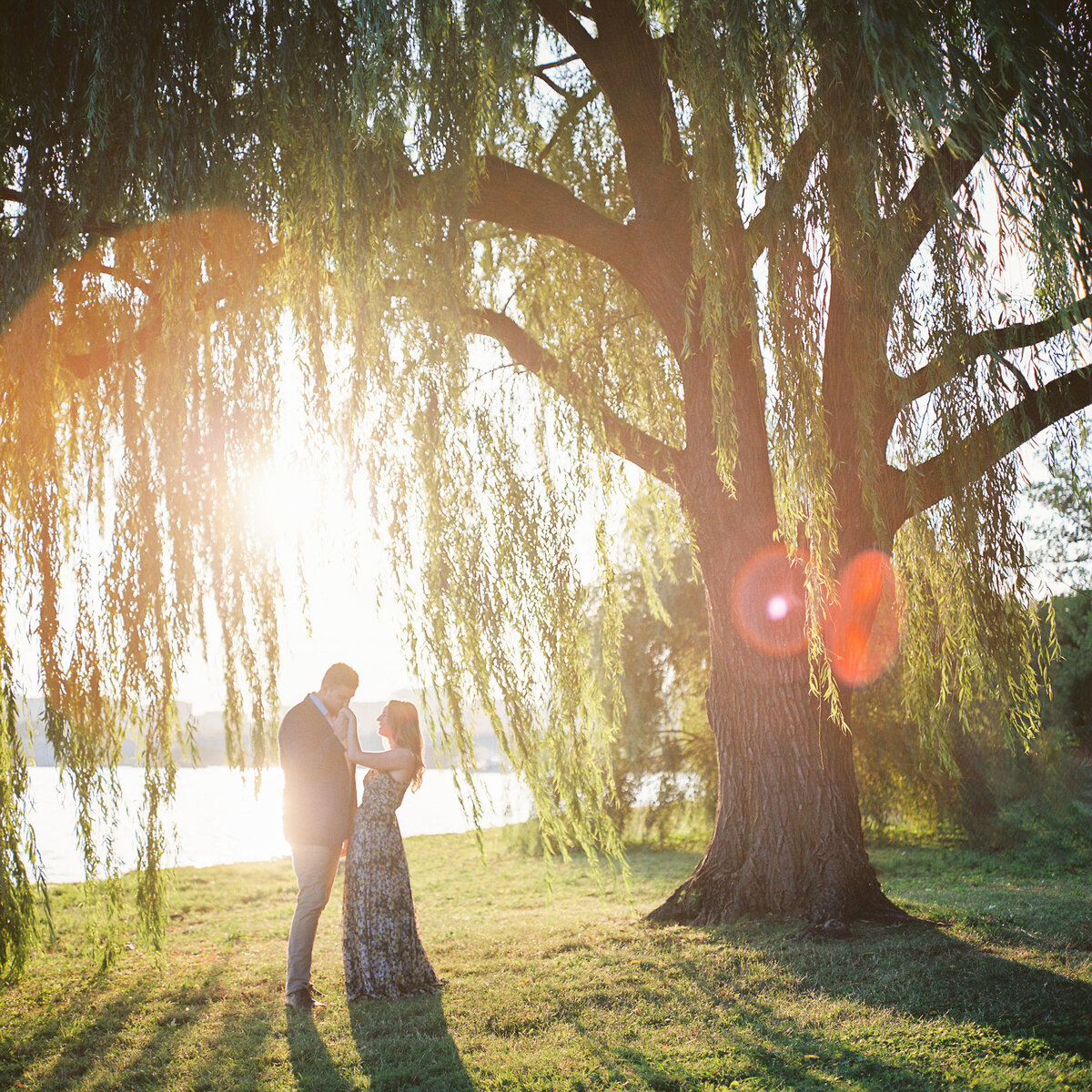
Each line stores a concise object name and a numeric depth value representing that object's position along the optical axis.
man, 4.23
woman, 4.31
